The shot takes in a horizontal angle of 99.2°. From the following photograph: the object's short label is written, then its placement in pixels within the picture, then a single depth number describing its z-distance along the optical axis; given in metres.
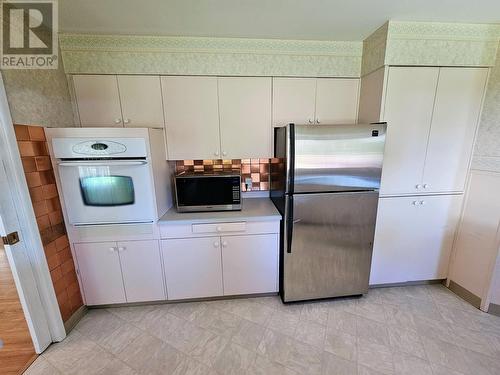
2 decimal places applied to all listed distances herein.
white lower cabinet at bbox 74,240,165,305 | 1.78
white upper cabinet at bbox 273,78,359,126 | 1.97
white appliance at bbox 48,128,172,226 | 1.53
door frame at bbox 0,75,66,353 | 1.30
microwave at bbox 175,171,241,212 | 1.88
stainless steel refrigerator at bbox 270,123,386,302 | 1.62
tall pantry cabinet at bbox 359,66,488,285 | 1.75
